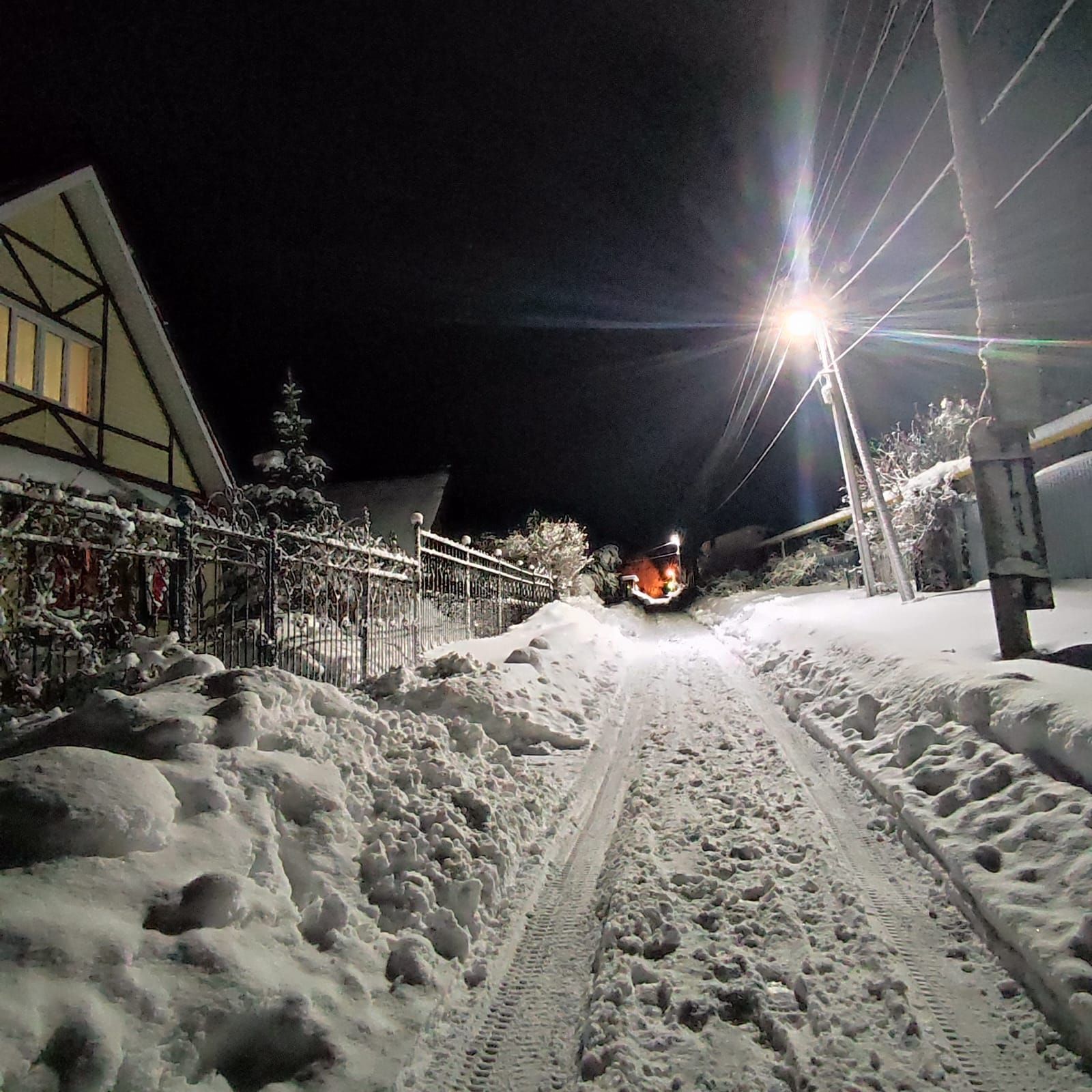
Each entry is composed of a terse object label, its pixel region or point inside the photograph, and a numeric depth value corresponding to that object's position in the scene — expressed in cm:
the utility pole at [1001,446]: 557
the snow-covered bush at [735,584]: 3125
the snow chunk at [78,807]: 221
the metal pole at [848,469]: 1416
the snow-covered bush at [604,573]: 3278
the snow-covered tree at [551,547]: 2345
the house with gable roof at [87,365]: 853
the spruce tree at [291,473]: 1436
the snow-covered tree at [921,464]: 1366
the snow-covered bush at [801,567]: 2480
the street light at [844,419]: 1245
